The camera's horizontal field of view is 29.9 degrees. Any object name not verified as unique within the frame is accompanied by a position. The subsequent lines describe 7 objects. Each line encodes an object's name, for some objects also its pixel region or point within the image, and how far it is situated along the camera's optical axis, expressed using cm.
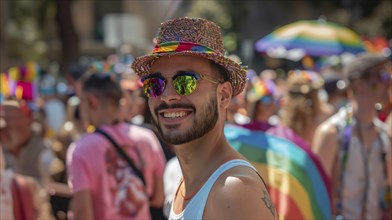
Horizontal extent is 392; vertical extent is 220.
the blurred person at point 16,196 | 416
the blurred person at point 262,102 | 591
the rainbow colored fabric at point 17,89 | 548
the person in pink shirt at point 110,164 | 433
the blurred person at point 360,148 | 495
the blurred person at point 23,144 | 527
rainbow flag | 439
